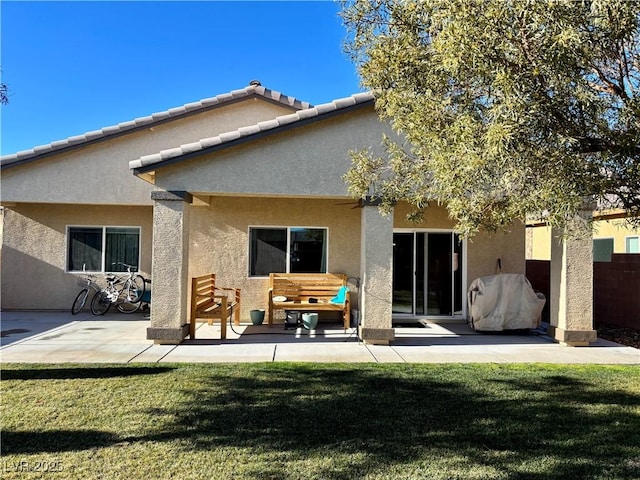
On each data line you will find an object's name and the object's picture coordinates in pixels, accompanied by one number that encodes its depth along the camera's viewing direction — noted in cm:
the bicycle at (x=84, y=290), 1294
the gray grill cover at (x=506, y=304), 1080
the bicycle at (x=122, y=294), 1303
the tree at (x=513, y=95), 385
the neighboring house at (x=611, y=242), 1550
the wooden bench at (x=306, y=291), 1082
